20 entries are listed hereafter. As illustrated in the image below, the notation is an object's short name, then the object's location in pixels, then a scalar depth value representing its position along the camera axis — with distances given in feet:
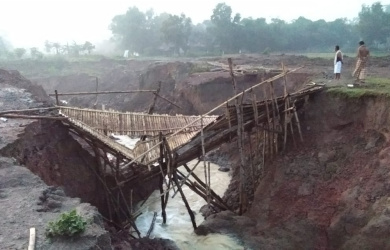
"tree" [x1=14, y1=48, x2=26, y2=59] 159.77
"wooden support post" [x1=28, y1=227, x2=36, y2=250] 20.19
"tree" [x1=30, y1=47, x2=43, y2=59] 161.13
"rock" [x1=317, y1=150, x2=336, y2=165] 40.04
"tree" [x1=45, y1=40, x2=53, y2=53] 193.68
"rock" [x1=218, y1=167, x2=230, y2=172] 60.59
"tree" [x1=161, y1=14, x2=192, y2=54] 147.13
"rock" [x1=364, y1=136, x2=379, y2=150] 38.17
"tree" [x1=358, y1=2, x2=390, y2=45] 134.66
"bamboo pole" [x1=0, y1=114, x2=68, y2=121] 30.96
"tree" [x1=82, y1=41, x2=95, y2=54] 182.68
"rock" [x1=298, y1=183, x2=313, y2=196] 38.93
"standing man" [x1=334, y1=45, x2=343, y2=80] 50.76
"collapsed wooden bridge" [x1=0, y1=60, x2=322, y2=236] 37.22
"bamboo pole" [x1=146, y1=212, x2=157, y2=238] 41.54
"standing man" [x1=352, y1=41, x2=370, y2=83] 46.52
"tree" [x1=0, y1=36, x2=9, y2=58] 173.25
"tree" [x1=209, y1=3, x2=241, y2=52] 148.46
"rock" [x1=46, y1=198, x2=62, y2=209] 24.80
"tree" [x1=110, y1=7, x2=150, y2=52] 176.96
